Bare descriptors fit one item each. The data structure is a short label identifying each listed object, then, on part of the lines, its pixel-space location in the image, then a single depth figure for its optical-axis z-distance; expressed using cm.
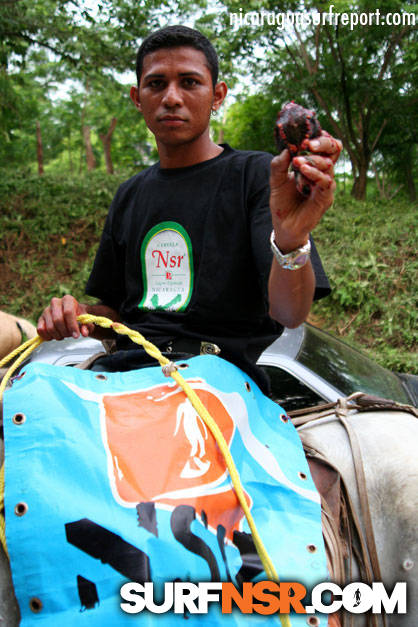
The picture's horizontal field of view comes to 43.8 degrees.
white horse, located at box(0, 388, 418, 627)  130
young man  151
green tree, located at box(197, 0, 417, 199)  793
